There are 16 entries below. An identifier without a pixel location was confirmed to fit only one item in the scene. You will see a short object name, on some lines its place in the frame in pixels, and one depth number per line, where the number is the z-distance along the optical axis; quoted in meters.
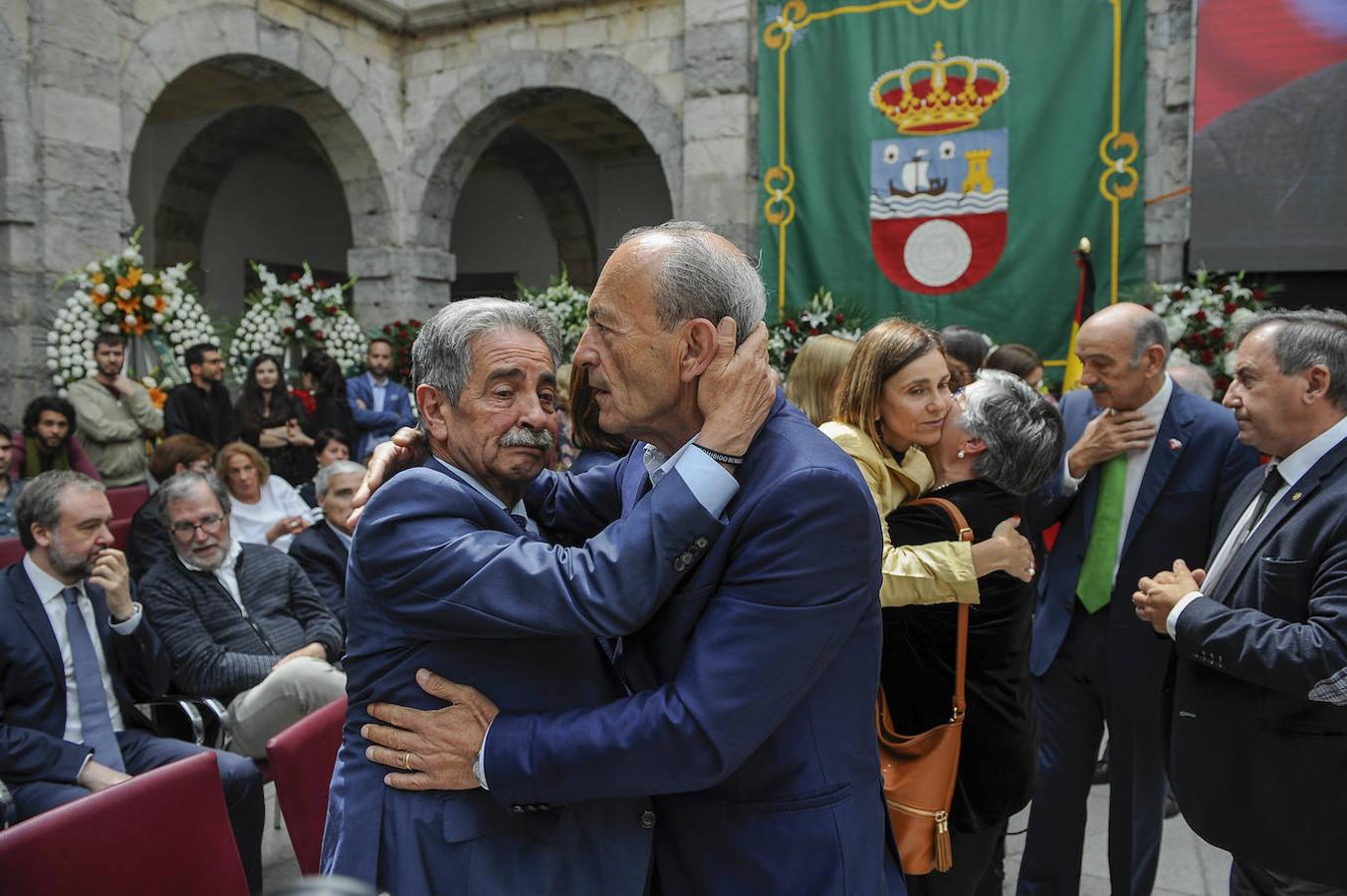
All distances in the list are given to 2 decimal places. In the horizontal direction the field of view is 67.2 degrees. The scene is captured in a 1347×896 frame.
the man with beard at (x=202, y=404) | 6.11
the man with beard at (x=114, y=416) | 5.79
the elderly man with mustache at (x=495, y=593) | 1.17
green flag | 6.92
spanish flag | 5.93
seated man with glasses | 3.28
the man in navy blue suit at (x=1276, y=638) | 1.91
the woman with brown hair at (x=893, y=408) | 2.20
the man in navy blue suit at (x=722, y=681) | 1.17
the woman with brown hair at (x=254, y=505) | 4.70
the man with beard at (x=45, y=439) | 5.32
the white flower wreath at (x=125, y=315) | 6.18
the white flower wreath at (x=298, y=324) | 7.59
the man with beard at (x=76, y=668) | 2.66
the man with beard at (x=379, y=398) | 7.25
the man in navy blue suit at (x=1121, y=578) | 2.71
